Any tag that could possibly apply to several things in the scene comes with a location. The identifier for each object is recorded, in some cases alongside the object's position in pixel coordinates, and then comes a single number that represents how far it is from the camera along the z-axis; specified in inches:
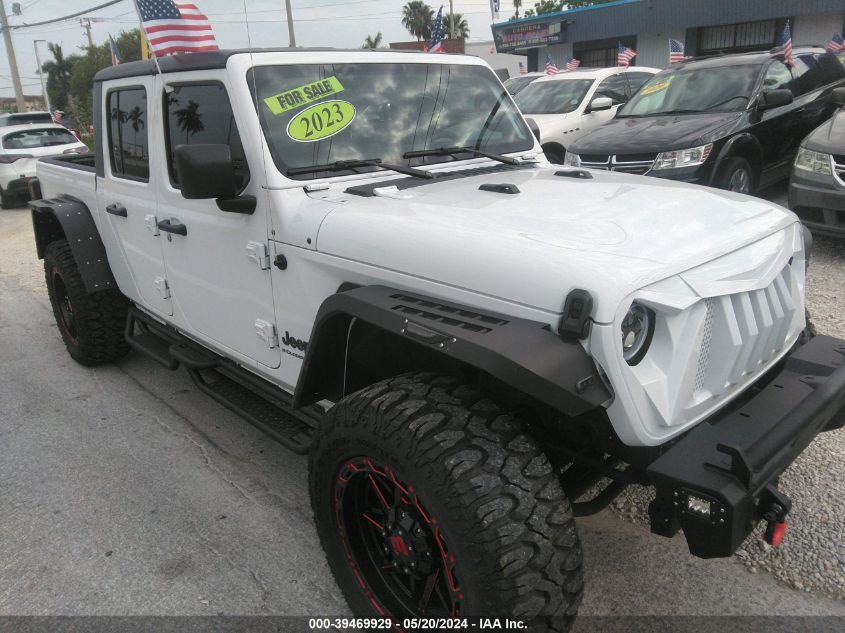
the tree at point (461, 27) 2836.1
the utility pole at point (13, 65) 1155.9
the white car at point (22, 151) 544.1
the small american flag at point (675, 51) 589.7
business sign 1117.7
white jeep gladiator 70.7
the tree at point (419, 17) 2881.4
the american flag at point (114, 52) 402.6
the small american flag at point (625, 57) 617.6
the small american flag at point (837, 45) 576.5
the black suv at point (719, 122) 254.2
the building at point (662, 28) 829.2
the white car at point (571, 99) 381.7
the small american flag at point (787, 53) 305.2
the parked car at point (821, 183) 229.3
